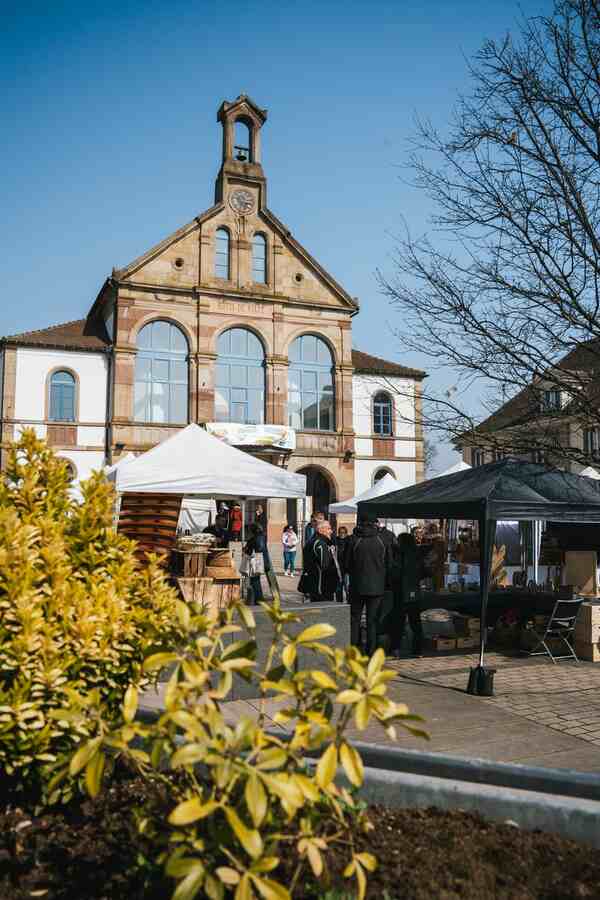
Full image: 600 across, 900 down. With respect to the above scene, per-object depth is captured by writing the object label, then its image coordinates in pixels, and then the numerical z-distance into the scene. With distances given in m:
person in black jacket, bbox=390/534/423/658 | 10.20
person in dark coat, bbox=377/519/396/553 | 10.35
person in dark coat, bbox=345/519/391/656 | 9.14
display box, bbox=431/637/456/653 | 10.61
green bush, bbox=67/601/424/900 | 1.87
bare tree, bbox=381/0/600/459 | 7.98
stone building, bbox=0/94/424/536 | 31.31
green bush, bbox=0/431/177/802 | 2.83
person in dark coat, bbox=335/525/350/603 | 14.34
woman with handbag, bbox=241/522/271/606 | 10.88
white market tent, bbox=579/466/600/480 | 17.52
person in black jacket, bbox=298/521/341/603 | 11.61
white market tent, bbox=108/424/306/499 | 9.78
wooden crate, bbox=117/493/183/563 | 8.96
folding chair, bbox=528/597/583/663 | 9.12
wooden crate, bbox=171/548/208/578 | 8.05
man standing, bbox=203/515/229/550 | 16.51
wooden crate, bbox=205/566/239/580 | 8.14
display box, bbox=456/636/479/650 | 10.90
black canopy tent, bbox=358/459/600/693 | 8.37
